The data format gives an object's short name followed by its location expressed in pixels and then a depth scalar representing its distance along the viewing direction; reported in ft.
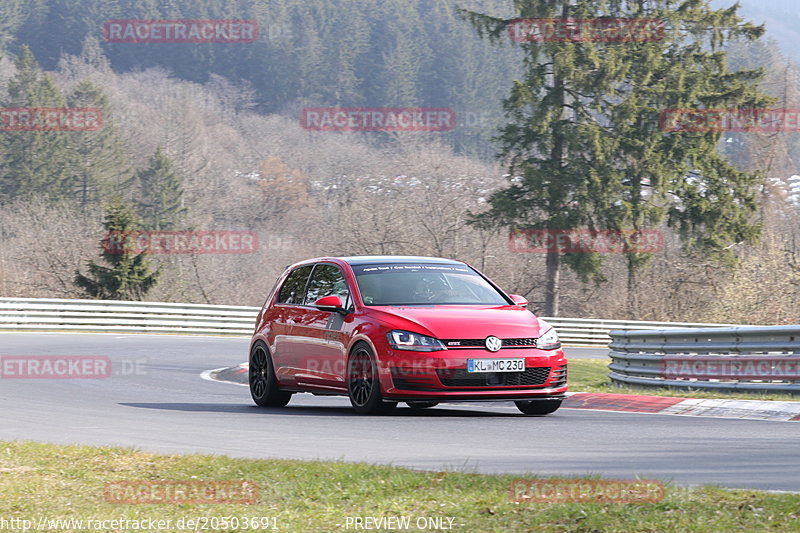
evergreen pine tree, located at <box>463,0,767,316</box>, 151.74
